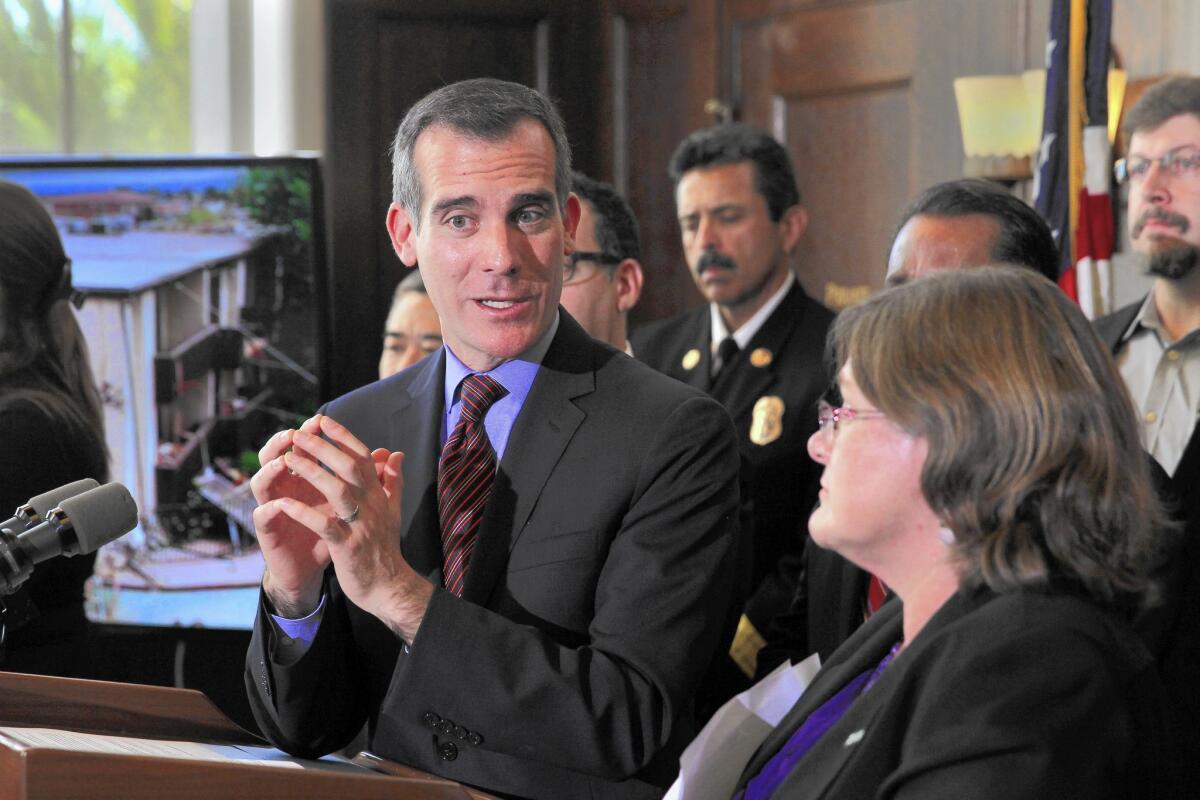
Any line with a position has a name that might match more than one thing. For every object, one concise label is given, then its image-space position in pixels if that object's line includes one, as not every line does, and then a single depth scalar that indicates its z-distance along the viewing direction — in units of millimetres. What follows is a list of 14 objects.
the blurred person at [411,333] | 7078
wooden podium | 2406
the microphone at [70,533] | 2945
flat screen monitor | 7113
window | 9305
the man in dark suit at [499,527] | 3379
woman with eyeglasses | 2656
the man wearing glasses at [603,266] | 6367
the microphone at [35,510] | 3057
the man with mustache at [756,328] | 6602
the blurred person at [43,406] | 4781
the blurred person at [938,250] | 4934
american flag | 7324
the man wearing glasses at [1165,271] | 5879
